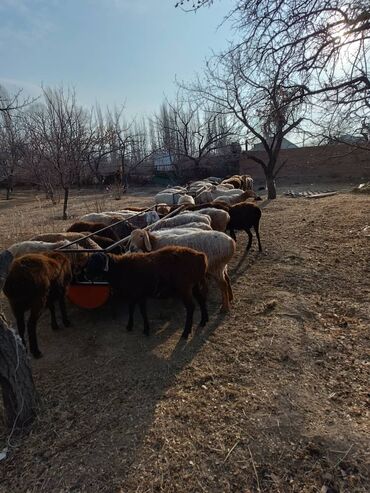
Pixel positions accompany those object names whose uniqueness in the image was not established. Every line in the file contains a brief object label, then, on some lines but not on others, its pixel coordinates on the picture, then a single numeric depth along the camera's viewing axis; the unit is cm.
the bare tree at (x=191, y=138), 3344
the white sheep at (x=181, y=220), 713
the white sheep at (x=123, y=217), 775
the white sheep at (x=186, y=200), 1084
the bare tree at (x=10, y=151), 2453
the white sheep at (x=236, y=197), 1143
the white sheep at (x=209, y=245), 525
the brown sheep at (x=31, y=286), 395
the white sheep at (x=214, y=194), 1235
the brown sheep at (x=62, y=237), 636
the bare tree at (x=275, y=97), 687
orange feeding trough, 467
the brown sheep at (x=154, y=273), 434
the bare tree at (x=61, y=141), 1631
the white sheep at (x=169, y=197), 1309
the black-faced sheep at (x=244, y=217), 807
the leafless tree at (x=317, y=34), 594
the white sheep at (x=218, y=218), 785
